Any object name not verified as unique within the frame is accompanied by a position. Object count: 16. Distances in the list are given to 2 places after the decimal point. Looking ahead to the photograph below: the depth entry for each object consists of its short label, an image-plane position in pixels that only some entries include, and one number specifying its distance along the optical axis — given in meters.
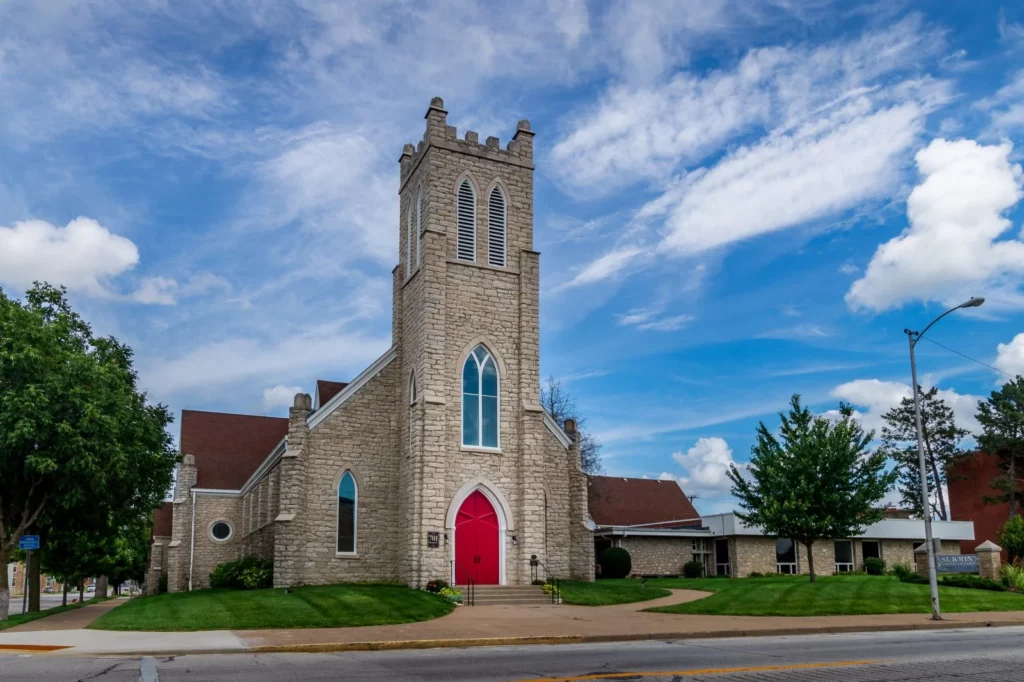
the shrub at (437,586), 26.47
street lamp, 21.27
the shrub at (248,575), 29.80
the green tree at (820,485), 32.69
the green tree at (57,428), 23.45
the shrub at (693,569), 40.56
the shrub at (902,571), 31.70
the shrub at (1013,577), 27.89
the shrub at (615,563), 37.25
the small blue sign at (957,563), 26.34
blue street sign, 24.23
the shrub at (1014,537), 34.47
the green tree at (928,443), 56.22
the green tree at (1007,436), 48.03
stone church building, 28.44
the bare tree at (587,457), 52.19
